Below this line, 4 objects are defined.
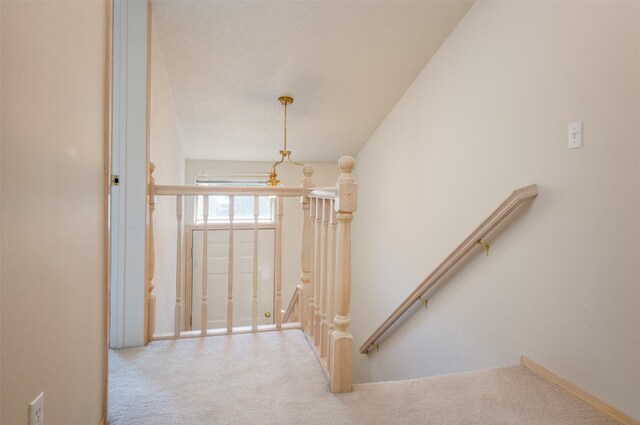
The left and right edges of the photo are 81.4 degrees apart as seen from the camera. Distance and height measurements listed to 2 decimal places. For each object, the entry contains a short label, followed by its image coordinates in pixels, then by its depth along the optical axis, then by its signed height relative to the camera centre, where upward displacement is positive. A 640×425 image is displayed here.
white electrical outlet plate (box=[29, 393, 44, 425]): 0.79 -0.44
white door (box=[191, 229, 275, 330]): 4.79 -0.84
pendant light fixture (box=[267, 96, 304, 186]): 3.31 +1.00
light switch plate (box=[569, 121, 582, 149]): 1.62 +0.34
